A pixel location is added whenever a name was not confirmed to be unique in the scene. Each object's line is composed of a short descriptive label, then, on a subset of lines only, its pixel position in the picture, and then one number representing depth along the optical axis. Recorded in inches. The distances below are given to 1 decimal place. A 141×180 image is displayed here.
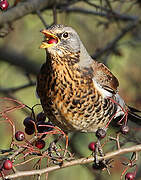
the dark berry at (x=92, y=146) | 247.2
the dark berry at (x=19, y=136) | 205.9
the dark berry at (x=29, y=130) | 231.3
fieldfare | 245.9
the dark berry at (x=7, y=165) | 185.8
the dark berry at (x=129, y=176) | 214.2
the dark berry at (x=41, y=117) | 248.9
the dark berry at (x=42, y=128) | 236.4
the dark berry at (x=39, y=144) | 223.5
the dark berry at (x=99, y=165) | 216.4
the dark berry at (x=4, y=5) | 230.7
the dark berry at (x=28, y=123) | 230.1
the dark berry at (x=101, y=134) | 209.2
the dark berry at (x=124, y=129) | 208.5
